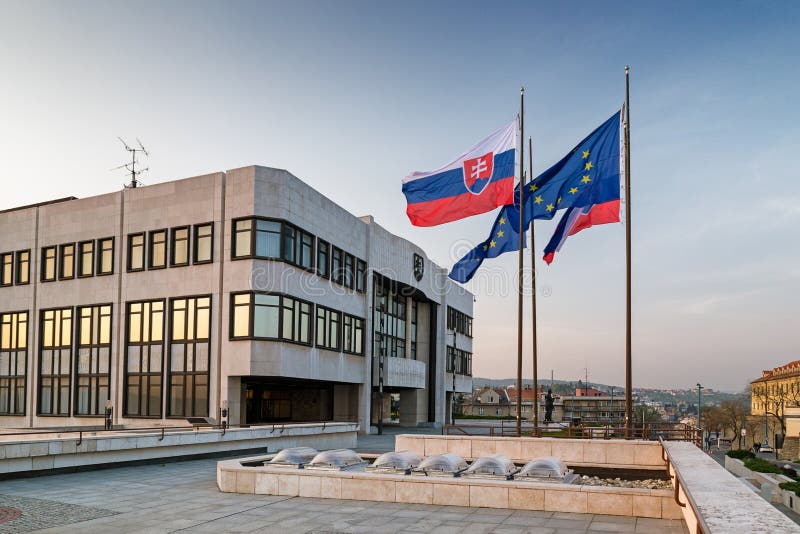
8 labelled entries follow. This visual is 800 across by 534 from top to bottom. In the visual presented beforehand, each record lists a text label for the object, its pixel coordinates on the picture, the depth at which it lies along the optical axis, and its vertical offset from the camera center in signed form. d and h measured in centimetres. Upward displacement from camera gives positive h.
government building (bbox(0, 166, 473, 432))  3991 +126
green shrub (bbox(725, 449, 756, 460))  6281 -1035
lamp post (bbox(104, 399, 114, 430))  3729 -482
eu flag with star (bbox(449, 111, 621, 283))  2598 +541
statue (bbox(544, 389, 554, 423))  6638 -664
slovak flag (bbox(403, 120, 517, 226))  2695 +535
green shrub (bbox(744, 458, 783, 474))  5258 -956
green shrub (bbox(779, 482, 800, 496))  3908 -833
